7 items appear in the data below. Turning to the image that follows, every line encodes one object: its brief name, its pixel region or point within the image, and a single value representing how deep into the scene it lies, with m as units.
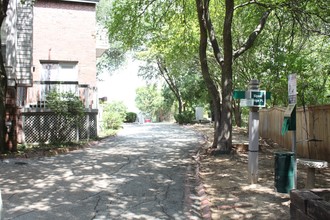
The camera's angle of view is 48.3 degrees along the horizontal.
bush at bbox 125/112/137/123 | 46.81
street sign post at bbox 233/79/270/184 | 7.66
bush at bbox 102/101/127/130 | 25.28
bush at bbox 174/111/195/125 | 34.41
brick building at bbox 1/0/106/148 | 20.25
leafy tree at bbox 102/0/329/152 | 12.34
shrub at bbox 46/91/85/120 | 15.25
